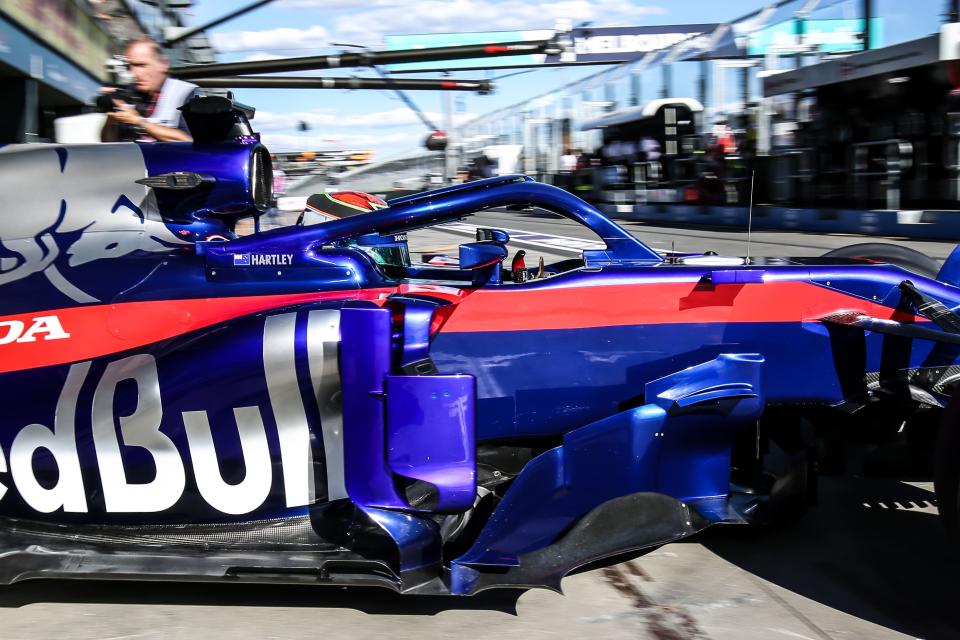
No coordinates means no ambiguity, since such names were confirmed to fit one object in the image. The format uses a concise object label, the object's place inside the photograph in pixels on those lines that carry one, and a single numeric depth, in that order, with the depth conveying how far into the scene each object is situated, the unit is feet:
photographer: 15.12
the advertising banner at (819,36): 49.08
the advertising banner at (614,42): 171.63
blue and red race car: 8.95
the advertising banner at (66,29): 39.94
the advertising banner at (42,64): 37.88
